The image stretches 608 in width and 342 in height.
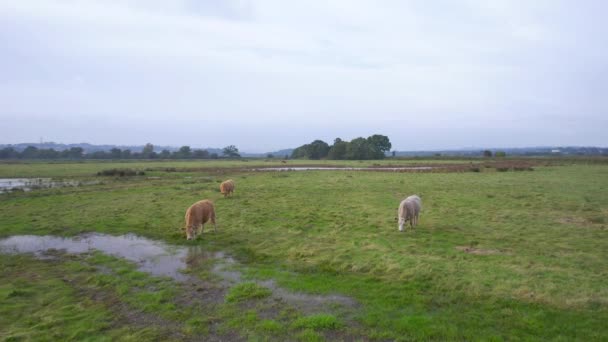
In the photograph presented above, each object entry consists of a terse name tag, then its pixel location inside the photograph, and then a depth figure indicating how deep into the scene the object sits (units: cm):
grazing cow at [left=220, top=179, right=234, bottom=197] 2677
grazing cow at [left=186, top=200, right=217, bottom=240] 1516
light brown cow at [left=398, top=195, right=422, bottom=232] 1580
